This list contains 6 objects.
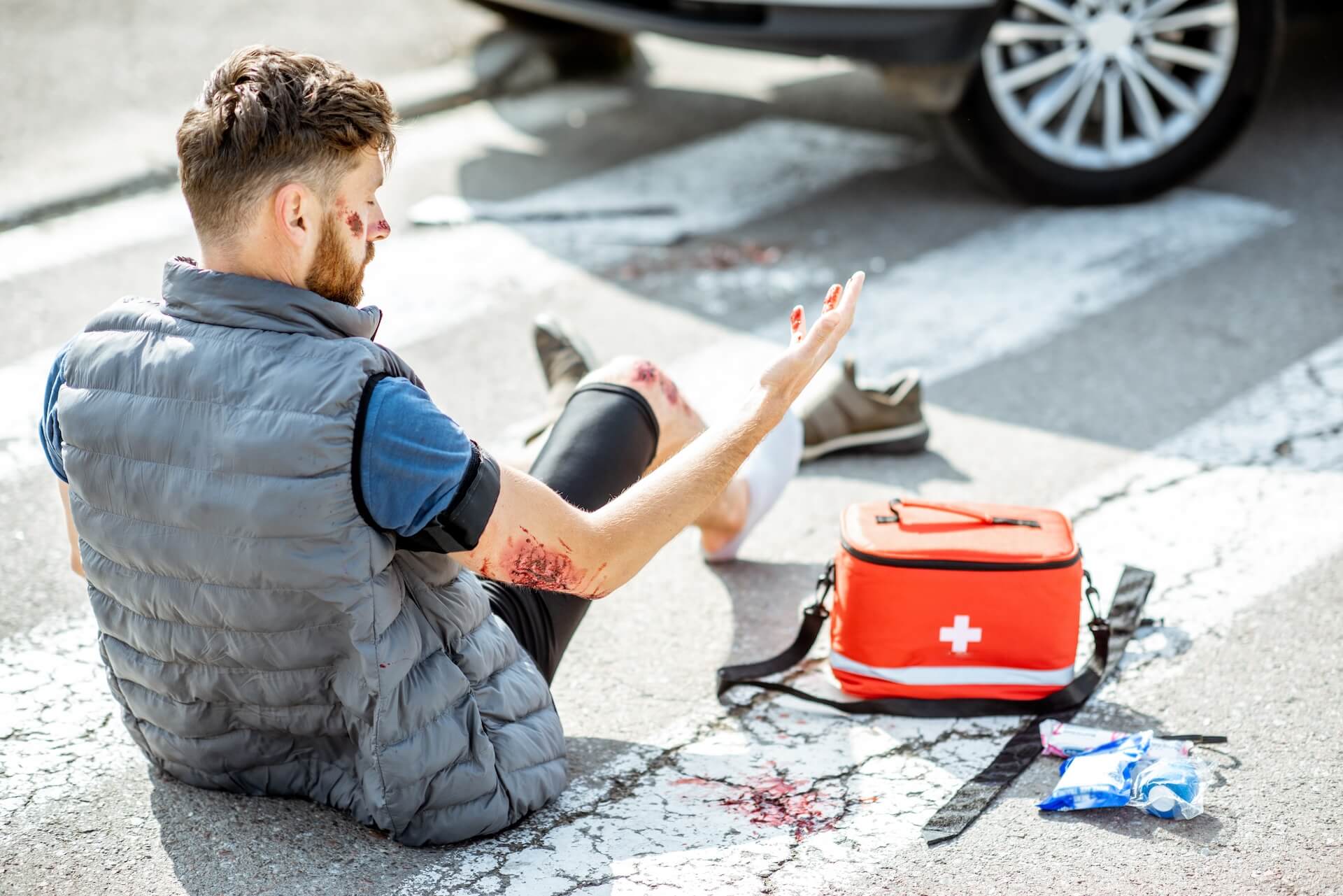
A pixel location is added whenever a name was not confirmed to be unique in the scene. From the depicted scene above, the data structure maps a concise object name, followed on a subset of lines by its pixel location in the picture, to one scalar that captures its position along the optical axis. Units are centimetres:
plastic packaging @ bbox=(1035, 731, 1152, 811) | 282
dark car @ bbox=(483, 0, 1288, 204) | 573
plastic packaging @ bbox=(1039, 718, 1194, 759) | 299
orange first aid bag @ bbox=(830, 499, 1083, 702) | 312
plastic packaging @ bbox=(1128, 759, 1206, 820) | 279
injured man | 227
